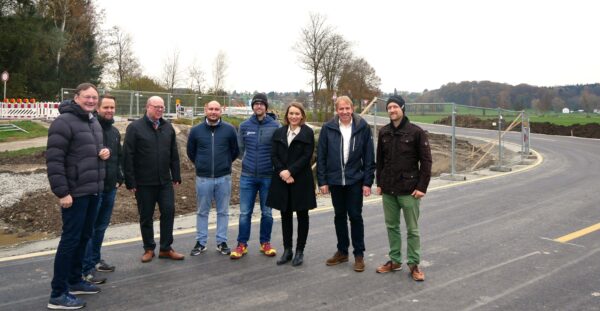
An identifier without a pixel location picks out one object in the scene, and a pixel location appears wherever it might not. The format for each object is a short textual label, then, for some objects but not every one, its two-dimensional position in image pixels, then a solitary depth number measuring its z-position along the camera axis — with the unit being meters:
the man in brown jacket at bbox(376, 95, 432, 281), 4.89
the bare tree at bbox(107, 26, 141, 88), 48.41
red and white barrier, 23.80
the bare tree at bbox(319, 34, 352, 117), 45.47
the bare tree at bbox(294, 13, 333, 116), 45.19
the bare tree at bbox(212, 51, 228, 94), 48.16
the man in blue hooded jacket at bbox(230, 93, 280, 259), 5.61
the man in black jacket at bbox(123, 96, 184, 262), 5.34
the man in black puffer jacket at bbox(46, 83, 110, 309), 4.02
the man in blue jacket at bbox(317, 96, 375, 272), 5.20
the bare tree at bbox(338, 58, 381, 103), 48.44
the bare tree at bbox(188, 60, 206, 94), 48.62
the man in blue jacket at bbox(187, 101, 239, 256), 5.73
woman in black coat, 5.32
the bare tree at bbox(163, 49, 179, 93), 48.19
